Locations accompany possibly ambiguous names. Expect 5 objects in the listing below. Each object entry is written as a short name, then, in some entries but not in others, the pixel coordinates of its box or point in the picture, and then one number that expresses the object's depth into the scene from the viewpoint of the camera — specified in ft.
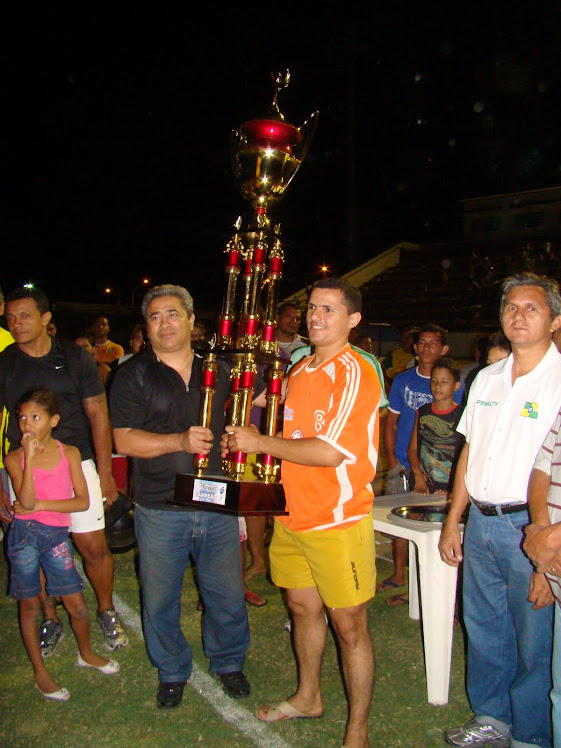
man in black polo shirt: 10.98
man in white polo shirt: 9.22
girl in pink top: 11.41
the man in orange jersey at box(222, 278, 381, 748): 9.27
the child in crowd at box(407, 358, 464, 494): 14.97
